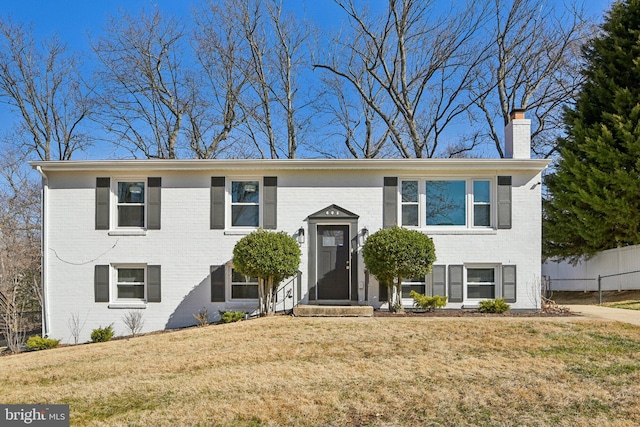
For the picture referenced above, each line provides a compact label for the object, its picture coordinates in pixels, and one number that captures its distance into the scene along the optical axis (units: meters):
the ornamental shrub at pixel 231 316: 10.30
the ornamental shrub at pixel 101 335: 10.35
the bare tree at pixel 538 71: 19.05
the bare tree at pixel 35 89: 20.20
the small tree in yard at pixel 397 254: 9.53
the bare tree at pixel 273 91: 20.61
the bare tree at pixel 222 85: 20.38
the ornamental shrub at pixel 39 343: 10.09
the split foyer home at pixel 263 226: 10.86
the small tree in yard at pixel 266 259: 9.67
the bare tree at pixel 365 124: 22.16
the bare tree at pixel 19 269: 10.62
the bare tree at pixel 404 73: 19.16
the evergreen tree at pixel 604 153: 13.68
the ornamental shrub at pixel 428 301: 10.16
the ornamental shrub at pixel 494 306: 10.16
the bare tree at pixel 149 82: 19.92
